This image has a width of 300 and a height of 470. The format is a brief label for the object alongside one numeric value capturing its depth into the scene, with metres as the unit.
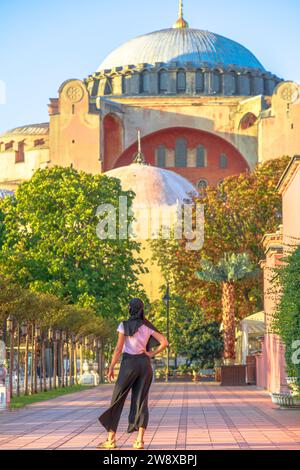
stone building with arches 86.81
